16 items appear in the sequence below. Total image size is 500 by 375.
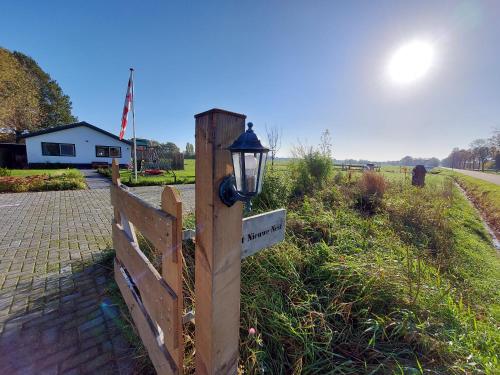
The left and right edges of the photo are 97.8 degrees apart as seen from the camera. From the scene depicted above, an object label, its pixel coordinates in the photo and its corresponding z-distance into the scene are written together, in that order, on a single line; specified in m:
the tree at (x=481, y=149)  49.78
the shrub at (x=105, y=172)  14.06
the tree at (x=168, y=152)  20.66
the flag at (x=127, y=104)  10.29
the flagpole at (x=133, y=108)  10.23
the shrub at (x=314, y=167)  7.04
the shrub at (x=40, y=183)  8.35
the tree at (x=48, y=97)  28.78
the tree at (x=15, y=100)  17.59
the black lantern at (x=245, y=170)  0.89
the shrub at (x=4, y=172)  9.87
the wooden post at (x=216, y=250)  0.96
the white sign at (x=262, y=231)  1.28
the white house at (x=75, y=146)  17.62
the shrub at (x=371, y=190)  5.78
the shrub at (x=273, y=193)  4.16
